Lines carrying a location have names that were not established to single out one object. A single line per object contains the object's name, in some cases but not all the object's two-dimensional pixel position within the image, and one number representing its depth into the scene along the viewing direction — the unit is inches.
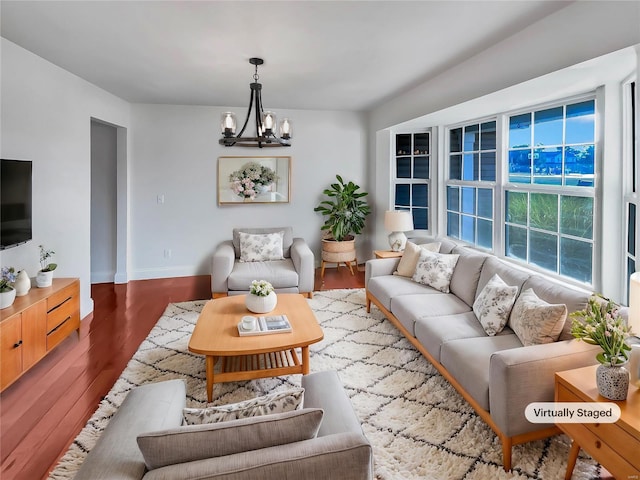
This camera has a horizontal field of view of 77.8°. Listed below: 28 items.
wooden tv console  100.0
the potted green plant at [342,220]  220.1
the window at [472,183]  167.0
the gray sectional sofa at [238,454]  42.6
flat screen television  110.3
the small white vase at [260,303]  123.8
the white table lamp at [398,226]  187.8
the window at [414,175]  211.5
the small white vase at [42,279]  125.8
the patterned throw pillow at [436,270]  141.9
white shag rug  76.7
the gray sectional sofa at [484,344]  75.4
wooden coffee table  100.0
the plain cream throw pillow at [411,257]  158.1
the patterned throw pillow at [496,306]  102.7
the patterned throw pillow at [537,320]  86.7
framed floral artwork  225.0
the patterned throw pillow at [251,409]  52.9
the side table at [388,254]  181.1
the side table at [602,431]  58.7
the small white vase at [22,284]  115.9
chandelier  124.0
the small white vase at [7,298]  105.0
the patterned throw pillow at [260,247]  193.8
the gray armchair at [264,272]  170.4
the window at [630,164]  99.7
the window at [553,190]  117.5
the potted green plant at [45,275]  125.9
